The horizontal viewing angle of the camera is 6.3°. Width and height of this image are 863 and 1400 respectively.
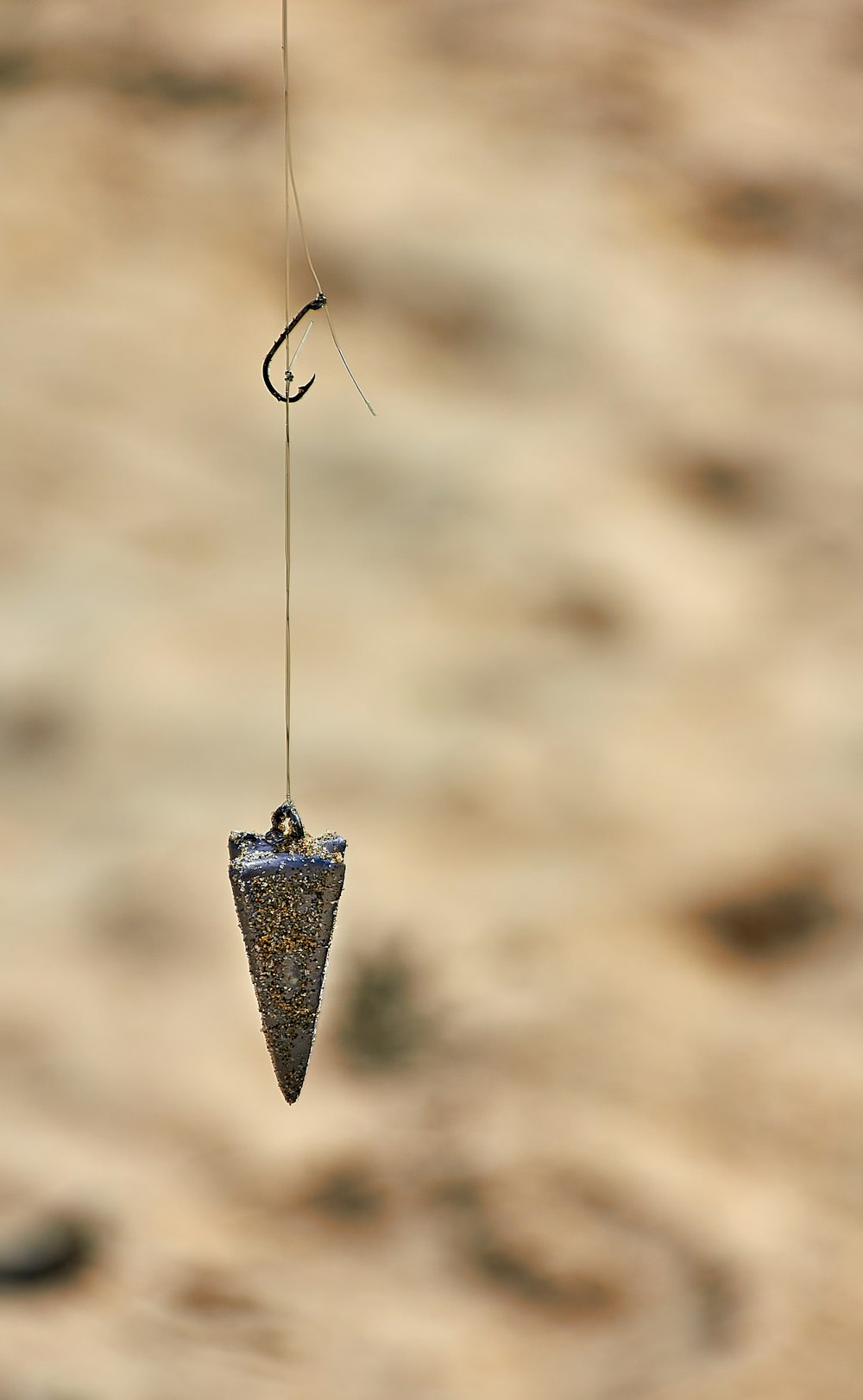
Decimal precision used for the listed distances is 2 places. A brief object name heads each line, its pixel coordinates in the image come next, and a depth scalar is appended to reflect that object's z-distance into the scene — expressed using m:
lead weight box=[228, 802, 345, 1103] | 1.46
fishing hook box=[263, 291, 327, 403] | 1.46
